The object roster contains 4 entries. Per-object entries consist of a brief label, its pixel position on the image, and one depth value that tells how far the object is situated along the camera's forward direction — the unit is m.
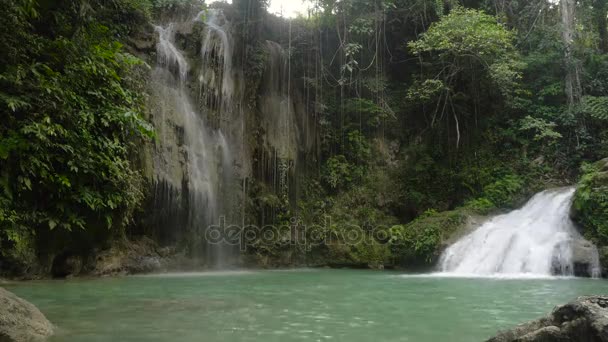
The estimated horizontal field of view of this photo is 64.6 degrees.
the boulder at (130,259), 10.55
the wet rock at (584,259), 9.95
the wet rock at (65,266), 9.52
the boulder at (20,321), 3.61
